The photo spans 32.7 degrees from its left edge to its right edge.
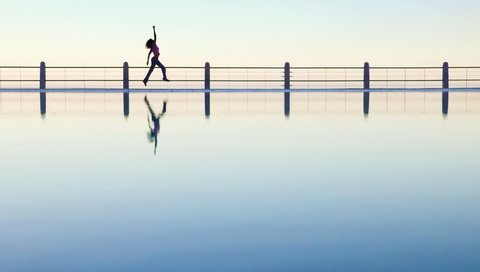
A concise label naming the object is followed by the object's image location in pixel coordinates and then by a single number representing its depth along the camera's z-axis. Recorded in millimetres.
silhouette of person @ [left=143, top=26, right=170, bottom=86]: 22353
